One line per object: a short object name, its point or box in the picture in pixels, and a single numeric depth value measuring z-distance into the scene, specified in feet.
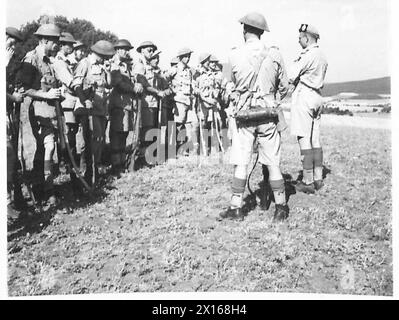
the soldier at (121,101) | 31.37
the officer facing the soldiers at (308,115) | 27.71
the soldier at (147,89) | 33.32
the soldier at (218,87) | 38.14
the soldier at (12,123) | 22.95
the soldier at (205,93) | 37.63
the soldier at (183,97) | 37.14
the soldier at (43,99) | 24.06
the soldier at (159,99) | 34.27
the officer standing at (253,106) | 22.97
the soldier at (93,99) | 27.68
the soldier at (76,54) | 33.45
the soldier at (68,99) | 26.25
